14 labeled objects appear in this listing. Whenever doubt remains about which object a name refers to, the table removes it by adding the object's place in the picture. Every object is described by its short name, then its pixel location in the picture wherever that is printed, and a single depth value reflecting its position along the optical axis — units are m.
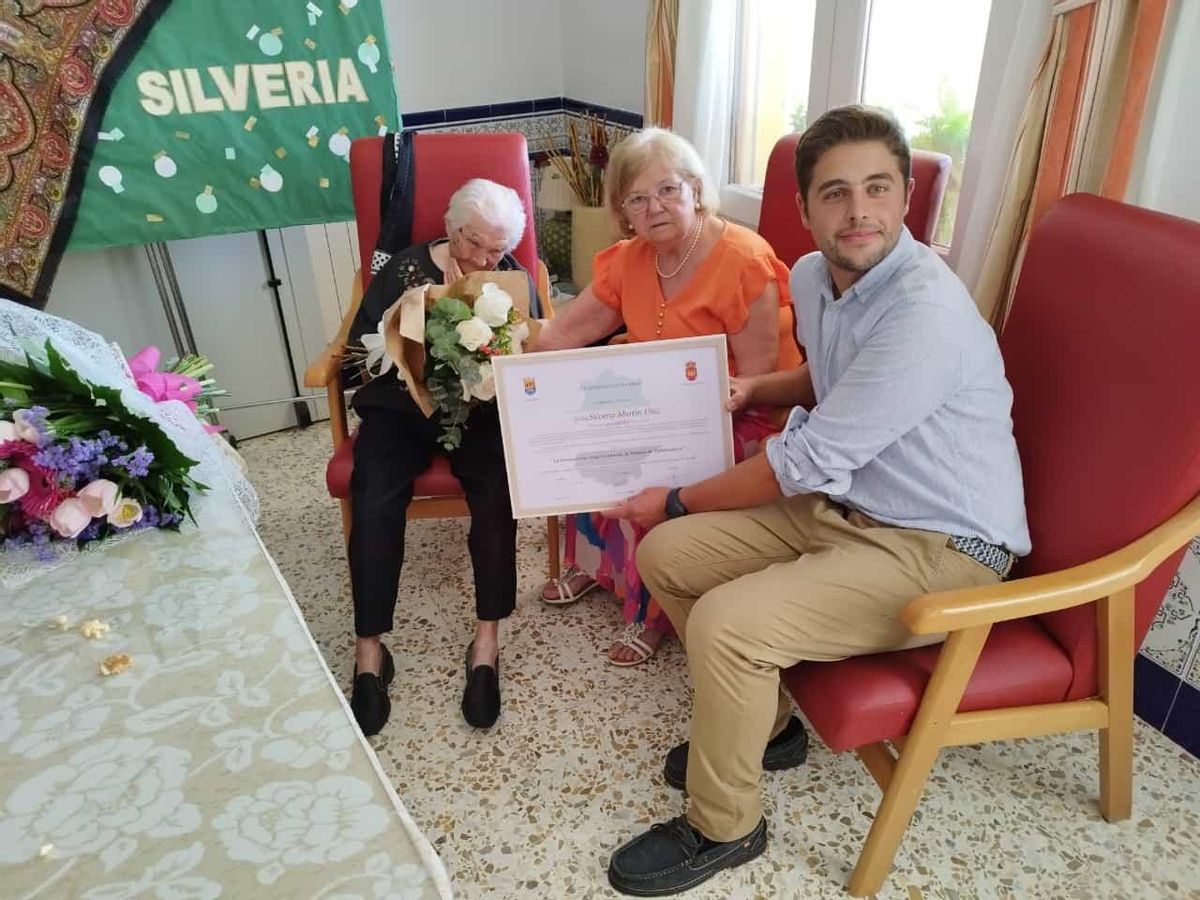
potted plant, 3.38
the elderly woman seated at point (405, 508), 1.81
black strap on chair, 2.25
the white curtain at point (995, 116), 1.60
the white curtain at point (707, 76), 2.61
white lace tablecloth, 0.75
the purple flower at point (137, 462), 1.21
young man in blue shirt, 1.27
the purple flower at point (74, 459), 1.16
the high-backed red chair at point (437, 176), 2.27
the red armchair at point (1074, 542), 1.16
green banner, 2.39
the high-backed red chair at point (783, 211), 2.06
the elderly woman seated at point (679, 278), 1.71
